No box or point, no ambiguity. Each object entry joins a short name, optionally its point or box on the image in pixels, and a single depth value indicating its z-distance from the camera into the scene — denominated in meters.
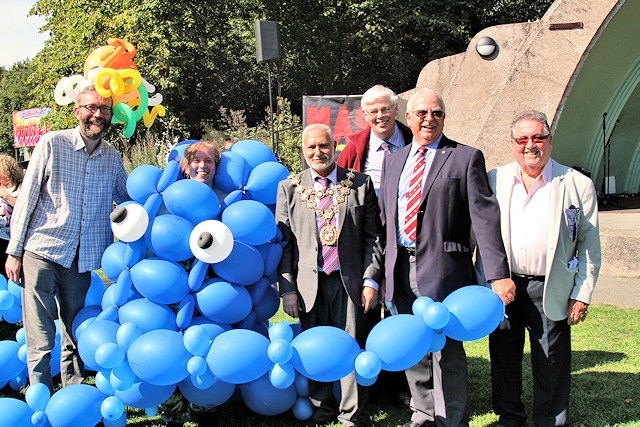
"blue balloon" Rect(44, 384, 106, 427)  3.22
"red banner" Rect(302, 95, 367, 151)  9.27
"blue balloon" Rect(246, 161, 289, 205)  3.89
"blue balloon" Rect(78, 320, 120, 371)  3.42
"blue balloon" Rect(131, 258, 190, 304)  3.39
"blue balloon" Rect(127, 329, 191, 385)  3.15
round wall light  9.20
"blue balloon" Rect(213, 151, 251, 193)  3.84
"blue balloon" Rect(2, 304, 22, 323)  4.32
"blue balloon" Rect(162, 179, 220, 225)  3.47
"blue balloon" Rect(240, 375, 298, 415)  3.58
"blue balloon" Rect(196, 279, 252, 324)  3.48
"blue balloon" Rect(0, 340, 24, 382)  3.85
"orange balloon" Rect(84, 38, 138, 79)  4.00
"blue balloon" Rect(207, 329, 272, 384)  3.14
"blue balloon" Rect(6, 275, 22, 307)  4.34
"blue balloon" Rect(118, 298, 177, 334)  3.44
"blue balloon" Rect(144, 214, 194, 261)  3.42
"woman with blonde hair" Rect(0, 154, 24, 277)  5.36
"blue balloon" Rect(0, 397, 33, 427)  3.05
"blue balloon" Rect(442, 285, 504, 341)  3.09
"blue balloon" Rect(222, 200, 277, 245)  3.49
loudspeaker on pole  9.30
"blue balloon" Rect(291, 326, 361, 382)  3.11
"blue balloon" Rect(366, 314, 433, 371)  3.05
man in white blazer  3.26
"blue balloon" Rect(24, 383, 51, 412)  3.22
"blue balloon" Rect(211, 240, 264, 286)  3.51
